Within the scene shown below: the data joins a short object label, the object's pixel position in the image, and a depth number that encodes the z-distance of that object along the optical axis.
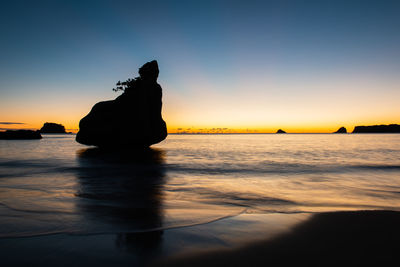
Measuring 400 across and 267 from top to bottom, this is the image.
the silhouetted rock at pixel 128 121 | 28.19
